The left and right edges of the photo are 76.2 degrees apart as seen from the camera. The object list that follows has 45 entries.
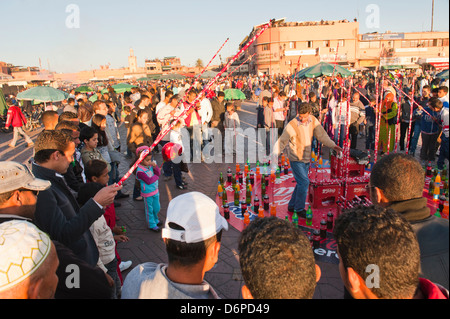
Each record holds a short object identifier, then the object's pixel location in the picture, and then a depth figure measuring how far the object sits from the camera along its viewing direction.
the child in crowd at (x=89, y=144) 5.29
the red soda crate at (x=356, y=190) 5.95
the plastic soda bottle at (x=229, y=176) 7.47
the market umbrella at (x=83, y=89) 20.50
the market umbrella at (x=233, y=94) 17.56
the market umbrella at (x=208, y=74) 26.67
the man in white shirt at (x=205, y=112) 9.25
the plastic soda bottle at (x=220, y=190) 6.87
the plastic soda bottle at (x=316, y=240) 4.68
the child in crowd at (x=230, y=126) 10.04
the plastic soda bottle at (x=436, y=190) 5.81
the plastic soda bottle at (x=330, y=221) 5.09
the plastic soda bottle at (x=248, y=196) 6.50
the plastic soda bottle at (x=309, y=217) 5.41
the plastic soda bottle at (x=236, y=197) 6.56
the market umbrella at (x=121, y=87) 19.67
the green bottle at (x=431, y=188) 6.20
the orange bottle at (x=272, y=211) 5.57
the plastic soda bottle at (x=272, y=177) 7.41
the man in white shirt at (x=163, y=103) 9.38
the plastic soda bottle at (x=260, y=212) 5.49
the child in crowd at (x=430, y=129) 7.75
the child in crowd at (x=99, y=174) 4.09
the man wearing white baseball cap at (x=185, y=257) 1.60
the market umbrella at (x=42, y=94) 11.22
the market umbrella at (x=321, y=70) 13.19
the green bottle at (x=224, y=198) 6.41
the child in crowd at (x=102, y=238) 3.35
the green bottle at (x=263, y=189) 6.66
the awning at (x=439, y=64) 21.07
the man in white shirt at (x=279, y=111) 10.07
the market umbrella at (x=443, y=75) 15.32
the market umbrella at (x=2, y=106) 15.65
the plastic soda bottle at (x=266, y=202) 6.05
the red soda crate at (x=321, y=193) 5.99
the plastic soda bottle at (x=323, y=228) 4.88
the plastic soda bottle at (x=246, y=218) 5.47
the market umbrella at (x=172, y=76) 25.45
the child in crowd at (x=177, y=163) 7.34
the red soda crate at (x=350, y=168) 6.99
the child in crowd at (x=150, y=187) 5.24
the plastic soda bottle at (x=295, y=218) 5.34
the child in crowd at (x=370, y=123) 9.52
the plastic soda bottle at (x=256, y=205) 6.04
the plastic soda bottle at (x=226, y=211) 5.82
